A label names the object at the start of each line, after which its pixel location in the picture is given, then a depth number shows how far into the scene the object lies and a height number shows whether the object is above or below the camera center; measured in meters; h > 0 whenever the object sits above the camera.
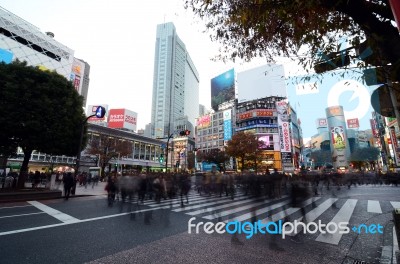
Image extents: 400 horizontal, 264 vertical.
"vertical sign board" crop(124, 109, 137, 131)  64.81 +16.88
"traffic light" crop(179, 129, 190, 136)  21.17 +4.15
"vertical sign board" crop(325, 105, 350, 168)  109.06 +20.74
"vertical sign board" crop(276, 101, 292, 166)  65.25 +12.74
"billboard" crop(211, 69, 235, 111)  77.25 +31.97
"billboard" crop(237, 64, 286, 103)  76.00 +31.46
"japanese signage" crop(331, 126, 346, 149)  107.12 +18.70
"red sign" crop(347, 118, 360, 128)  122.83 +29.30
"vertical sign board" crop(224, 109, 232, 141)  76.25 +17.91
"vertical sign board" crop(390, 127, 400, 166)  44.87 +6.47
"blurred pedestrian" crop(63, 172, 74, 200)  14.53 -0.45
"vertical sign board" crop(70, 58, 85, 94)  70.38 +34.98
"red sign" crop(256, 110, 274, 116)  71.06 +20.14
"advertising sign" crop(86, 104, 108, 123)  65.94 +20.69
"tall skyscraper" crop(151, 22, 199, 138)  133.88 +60.20
